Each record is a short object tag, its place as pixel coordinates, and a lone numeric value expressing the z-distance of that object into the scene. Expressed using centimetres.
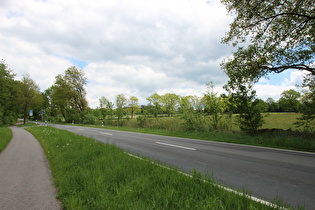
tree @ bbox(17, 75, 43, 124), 4389
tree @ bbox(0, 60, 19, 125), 2129
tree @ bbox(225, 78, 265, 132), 1126
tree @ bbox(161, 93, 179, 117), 8069
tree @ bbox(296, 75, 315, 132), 970
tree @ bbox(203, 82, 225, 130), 1547
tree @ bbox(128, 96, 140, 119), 7979
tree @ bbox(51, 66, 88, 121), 4747
